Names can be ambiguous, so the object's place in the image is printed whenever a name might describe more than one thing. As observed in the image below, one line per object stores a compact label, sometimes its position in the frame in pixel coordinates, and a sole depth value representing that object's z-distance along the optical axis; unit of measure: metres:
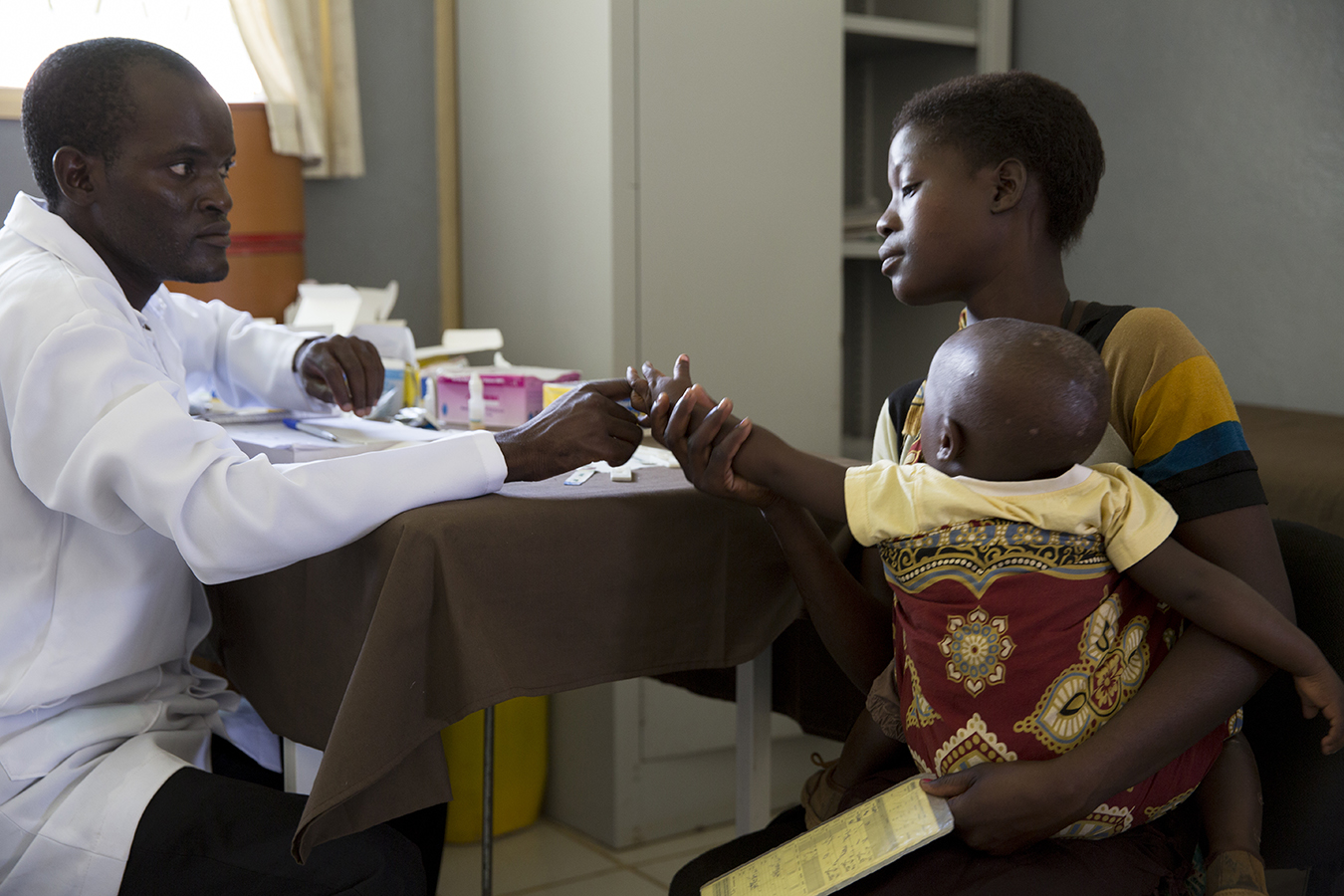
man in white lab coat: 1.02
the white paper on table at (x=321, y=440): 1.36
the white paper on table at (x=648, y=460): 1.34
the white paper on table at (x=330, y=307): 2.07
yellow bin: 2.25
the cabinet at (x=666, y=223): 2.21
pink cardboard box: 1.67
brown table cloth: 0.98
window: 2.23
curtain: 2.38
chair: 0.97
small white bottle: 1.70
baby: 0.88
